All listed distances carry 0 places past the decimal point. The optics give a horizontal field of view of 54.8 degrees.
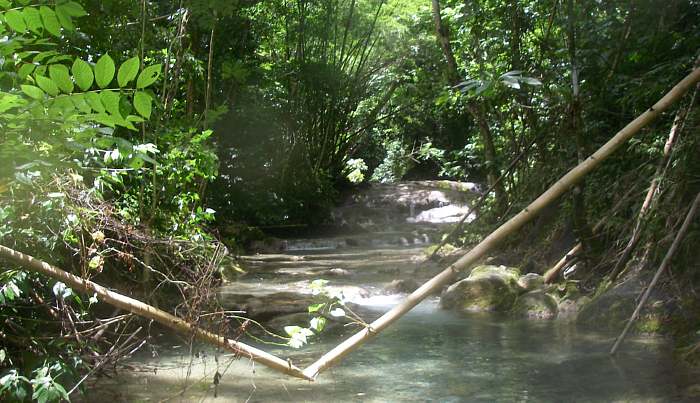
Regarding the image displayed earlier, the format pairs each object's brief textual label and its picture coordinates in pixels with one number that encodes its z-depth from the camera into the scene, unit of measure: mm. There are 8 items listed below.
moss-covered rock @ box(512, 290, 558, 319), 6773
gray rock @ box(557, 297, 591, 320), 6513
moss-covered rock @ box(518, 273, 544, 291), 7543
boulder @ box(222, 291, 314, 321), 7055
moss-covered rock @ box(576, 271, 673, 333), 5594
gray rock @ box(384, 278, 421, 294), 8672
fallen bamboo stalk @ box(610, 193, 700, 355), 4156
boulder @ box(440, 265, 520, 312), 7352
